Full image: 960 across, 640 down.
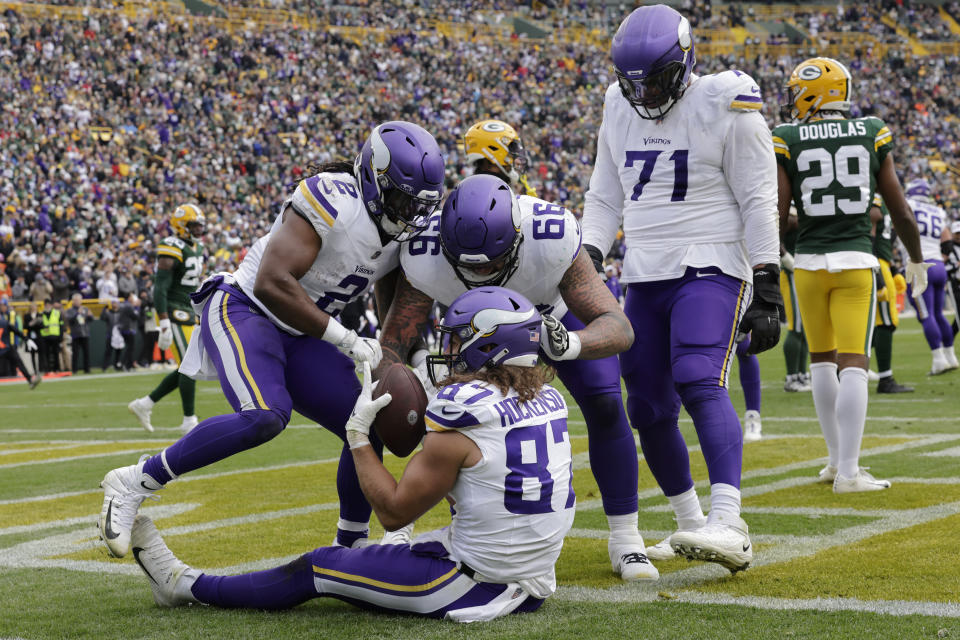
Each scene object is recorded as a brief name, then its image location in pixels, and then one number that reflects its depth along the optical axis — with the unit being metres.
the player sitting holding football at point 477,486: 6.16
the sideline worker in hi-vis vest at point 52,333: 37.12
